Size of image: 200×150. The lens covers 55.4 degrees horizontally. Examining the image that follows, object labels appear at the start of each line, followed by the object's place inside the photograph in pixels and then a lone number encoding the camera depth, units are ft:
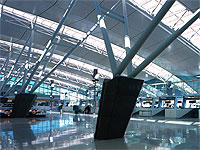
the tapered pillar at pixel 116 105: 29.01
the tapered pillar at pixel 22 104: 88.69
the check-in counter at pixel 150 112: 113.14
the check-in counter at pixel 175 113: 94.94
